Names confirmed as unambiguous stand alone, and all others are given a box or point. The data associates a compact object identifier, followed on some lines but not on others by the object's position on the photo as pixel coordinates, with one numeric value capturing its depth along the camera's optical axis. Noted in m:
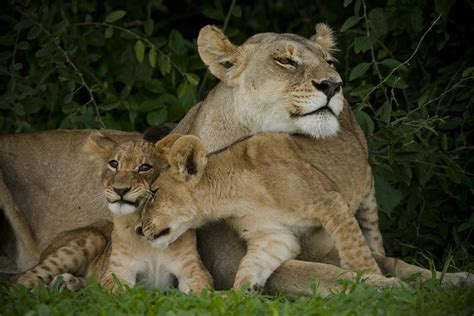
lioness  10.01
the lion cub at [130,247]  9.43
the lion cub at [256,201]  9.57
